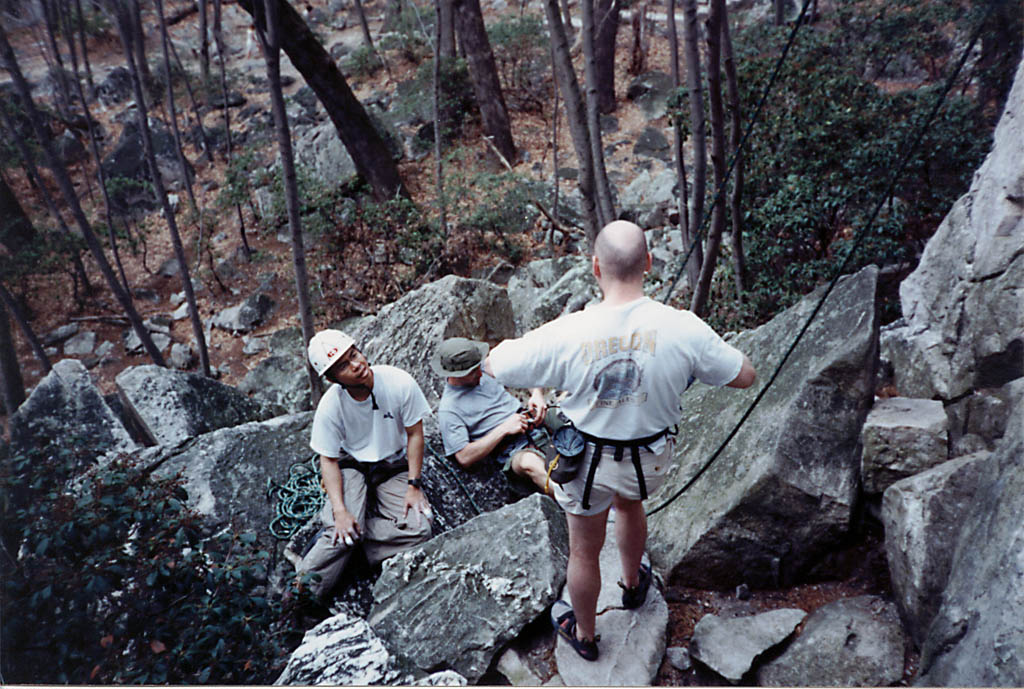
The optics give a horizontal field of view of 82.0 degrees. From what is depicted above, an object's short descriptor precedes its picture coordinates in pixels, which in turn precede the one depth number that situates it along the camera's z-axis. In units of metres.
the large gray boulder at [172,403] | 3.89
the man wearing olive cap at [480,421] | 3.32
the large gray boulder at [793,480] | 2.61
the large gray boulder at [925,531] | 2.11
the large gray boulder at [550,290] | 5.70
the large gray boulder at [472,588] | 2.35
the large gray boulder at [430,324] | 4.66
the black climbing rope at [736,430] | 2.61
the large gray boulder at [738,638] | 2.19
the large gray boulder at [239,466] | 3.20
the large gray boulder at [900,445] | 2.60
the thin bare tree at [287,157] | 3.83
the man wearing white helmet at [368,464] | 2.79
